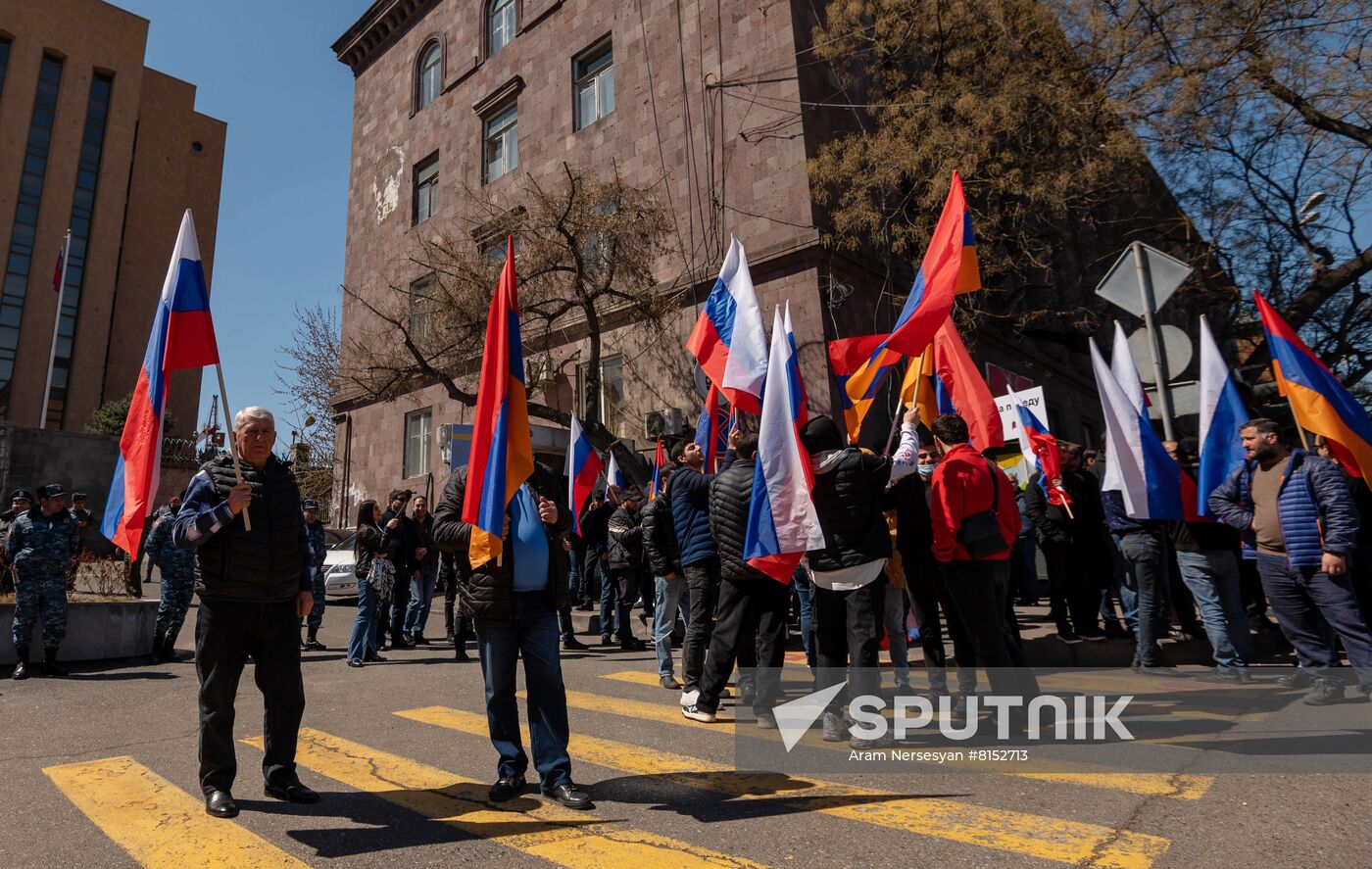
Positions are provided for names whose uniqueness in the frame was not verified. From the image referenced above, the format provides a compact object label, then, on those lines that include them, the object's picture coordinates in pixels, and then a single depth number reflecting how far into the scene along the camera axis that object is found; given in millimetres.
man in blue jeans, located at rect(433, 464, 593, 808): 3988
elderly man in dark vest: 3922
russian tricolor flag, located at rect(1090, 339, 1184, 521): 6777
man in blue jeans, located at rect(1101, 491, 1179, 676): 7008
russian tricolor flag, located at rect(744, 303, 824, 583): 4629
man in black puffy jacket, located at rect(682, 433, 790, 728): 5379
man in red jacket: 4992
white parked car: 16125
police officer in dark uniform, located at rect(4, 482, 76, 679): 8039
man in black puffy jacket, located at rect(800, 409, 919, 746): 5008
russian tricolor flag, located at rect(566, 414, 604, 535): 11367
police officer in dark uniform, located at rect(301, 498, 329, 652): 9594
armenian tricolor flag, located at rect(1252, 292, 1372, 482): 5973
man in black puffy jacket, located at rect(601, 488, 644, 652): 9562
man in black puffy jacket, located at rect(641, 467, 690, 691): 7133
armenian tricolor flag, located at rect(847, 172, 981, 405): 5848
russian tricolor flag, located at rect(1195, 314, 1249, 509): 6695
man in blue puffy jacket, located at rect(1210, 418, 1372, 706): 5418
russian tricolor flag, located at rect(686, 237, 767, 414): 5906
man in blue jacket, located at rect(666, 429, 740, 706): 6164
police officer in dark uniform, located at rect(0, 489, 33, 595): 8906
